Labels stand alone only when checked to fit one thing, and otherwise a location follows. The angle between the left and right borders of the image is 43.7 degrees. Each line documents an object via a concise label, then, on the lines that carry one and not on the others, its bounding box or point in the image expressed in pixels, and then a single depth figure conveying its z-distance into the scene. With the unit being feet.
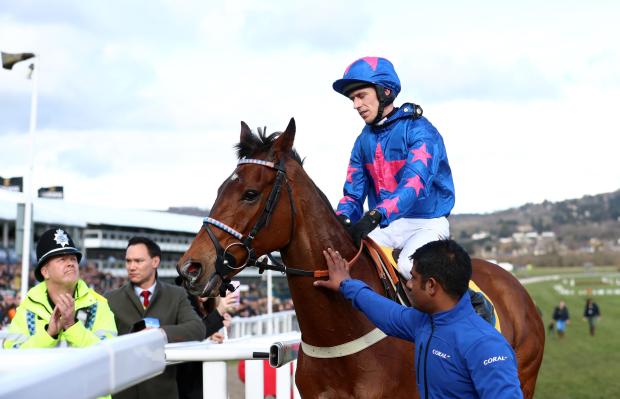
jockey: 12.09
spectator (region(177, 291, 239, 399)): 17.06
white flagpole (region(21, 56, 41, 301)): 41.37
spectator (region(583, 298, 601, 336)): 109.51
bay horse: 10.46
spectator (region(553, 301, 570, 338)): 103.65
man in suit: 15.39
